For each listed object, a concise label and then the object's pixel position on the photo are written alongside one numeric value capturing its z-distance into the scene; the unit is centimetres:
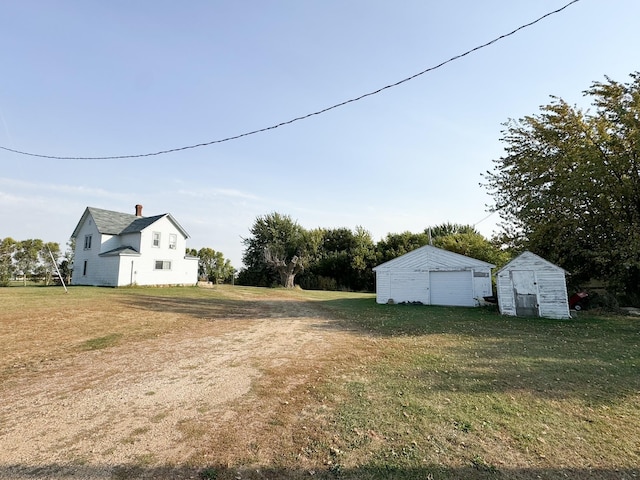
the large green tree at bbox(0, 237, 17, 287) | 2648
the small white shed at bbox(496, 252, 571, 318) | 1357
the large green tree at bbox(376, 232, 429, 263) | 3703
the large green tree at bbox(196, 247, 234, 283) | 4088
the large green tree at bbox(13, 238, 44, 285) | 2891
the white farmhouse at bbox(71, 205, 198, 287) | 2538
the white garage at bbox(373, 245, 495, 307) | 1803
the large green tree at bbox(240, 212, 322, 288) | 3885
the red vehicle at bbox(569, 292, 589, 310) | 1605
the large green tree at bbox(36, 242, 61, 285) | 3017
